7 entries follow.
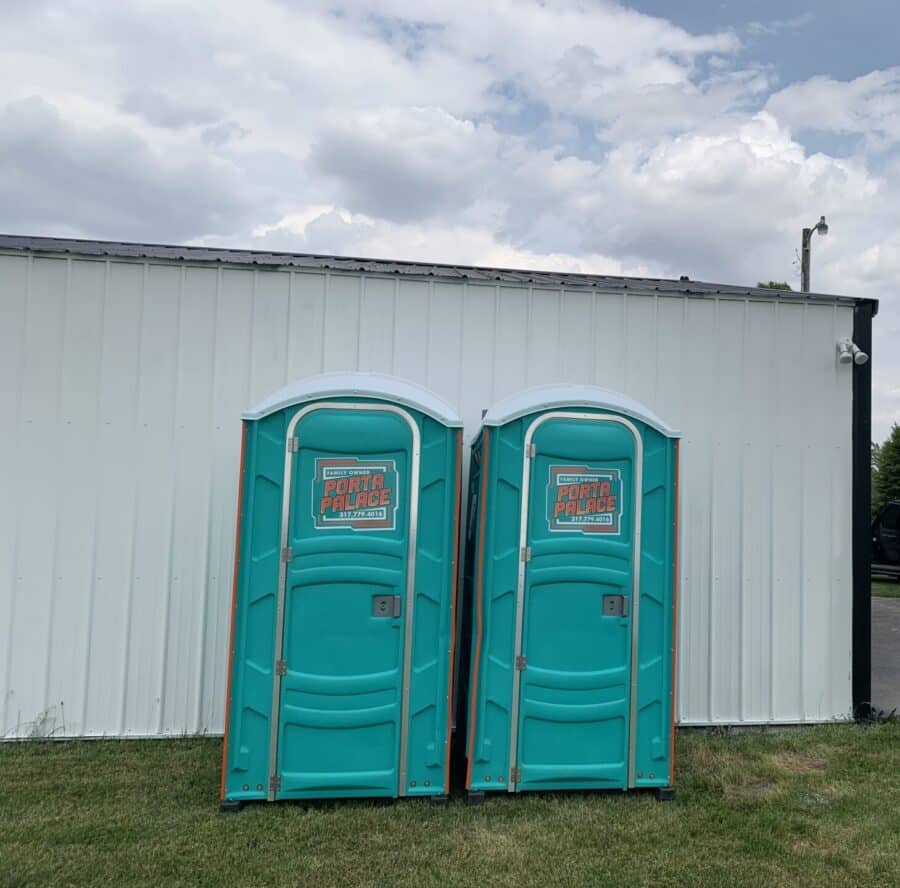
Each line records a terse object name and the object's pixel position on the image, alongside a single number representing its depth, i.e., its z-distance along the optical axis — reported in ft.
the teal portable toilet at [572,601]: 12.07
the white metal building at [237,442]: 14.60
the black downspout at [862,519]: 16.49
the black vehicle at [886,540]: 45.01
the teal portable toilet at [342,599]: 11.56
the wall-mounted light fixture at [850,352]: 16.56
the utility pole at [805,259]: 53.42
